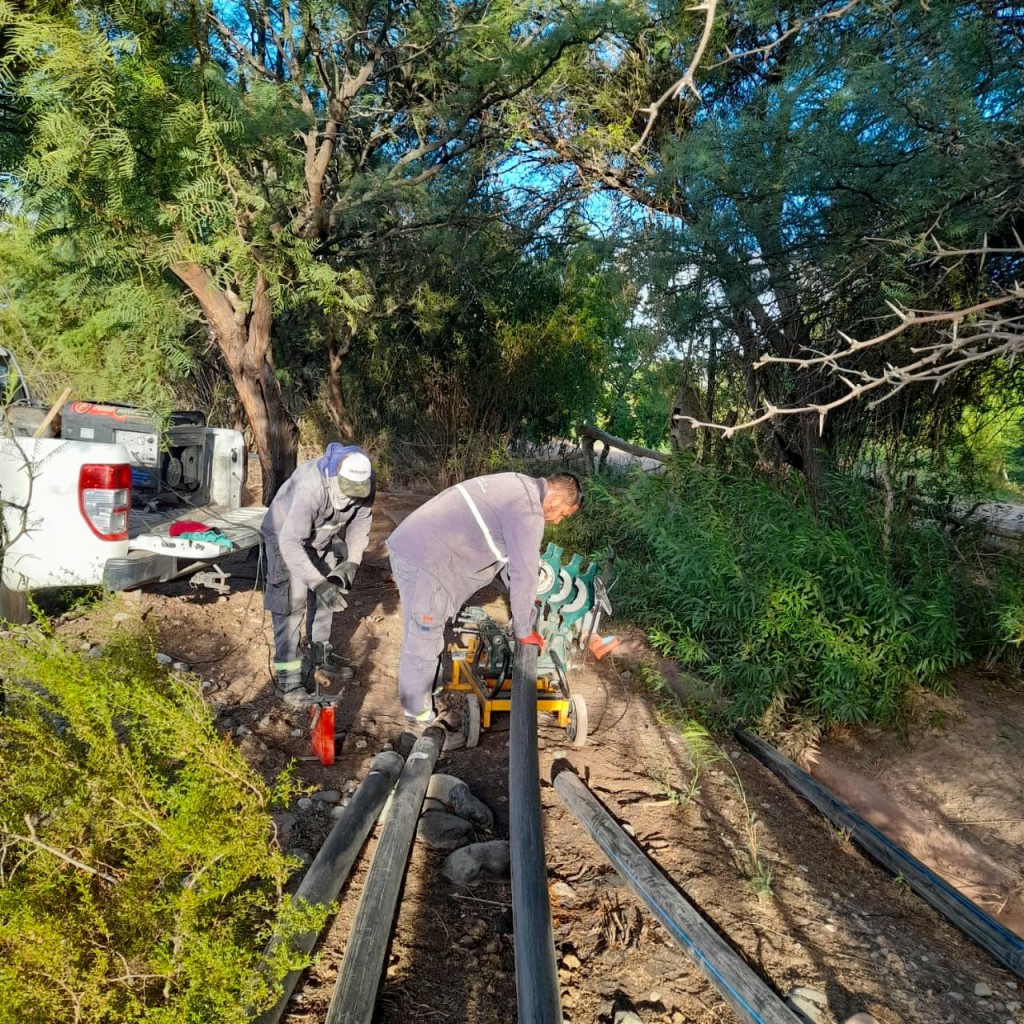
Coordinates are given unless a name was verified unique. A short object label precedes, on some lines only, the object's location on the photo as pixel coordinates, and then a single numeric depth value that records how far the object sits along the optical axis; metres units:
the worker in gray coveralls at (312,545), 4.22
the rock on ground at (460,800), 3.21
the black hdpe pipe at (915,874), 2.64
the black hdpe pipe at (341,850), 2.01
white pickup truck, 4.21
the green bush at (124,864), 1.61
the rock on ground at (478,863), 2.73
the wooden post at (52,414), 4.26
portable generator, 6.16
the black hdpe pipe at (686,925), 2.05
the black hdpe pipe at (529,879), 1.89
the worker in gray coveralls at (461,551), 3.77
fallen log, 8.58
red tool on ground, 3.61
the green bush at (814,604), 4.68
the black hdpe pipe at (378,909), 1.87
